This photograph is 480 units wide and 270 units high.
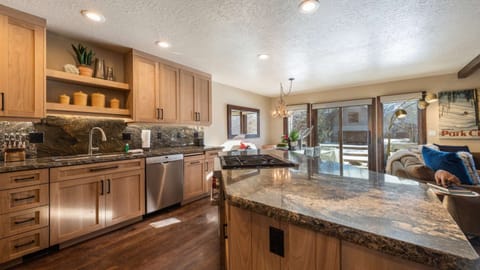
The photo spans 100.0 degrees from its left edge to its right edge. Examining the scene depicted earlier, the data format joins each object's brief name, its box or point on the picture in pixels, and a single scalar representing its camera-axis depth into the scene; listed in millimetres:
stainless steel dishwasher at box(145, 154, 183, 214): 2775
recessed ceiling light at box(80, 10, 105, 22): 1956
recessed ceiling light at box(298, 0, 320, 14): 1757
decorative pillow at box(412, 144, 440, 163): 3107
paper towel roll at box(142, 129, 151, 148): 3170
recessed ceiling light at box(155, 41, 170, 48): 2631
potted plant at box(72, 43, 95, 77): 2523
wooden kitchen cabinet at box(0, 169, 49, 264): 1744
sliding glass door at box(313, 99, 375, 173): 4973
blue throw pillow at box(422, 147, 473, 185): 2225
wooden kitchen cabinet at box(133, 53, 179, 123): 2920
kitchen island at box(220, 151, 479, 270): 506
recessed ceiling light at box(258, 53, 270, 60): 3037
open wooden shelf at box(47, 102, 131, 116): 2271
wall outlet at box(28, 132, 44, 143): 2291
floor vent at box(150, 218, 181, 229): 2598
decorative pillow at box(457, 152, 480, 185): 2264
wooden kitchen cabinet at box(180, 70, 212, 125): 3545
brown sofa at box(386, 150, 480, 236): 2070
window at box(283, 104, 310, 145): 5828
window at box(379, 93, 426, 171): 4356
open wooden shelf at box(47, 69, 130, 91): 2281
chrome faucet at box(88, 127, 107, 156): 2578
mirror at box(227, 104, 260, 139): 4930
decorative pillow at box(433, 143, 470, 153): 3597
